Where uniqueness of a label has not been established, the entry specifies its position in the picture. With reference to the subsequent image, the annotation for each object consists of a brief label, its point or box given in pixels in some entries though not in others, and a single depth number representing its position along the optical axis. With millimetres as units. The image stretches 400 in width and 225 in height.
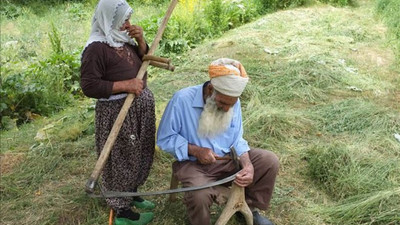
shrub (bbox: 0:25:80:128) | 4691
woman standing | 2107
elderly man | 2186
